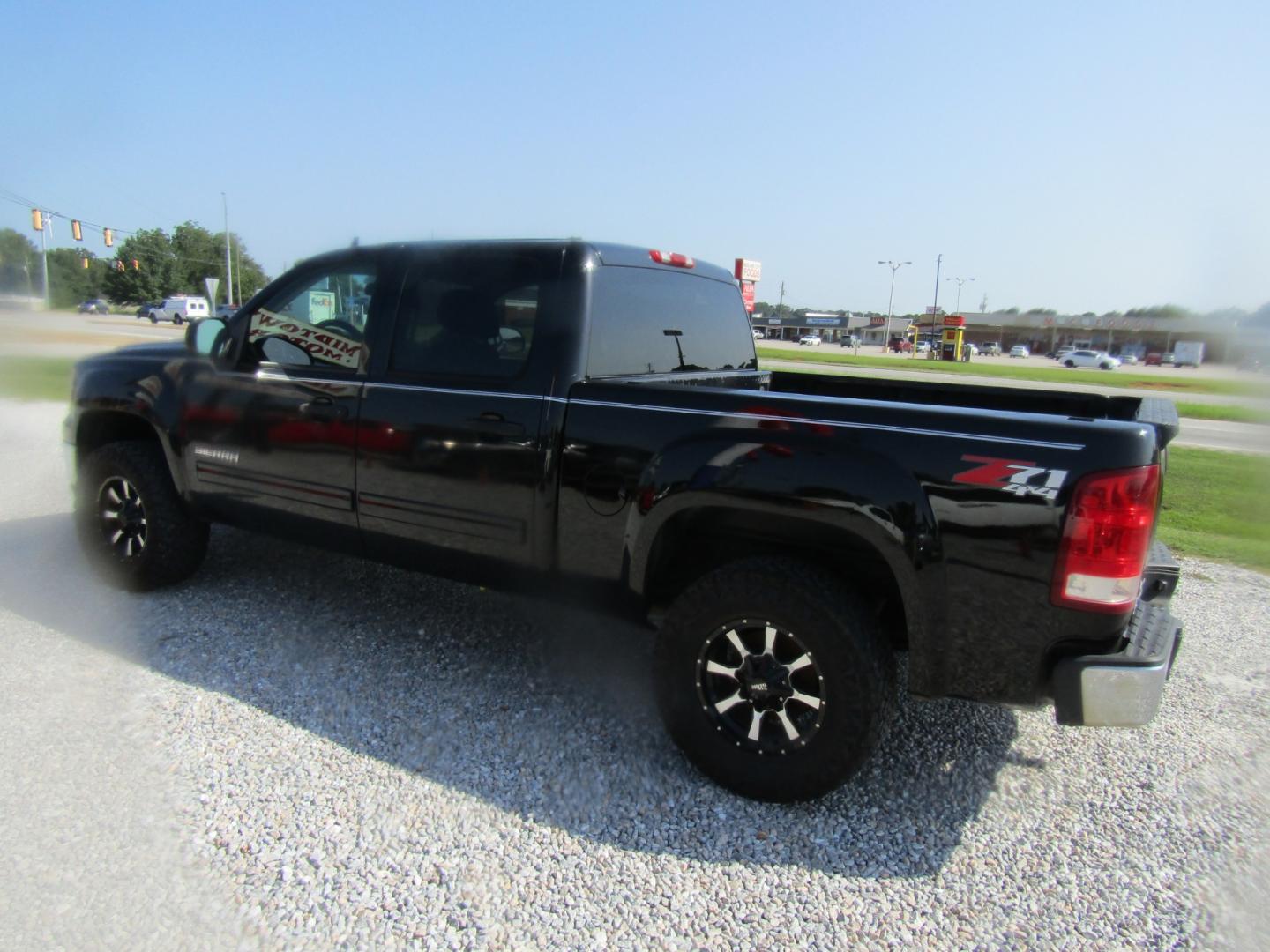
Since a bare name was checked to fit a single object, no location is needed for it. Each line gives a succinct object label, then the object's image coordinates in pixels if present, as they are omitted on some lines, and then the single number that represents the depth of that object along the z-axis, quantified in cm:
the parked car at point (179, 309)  4469
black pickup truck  243
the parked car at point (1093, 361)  5119
